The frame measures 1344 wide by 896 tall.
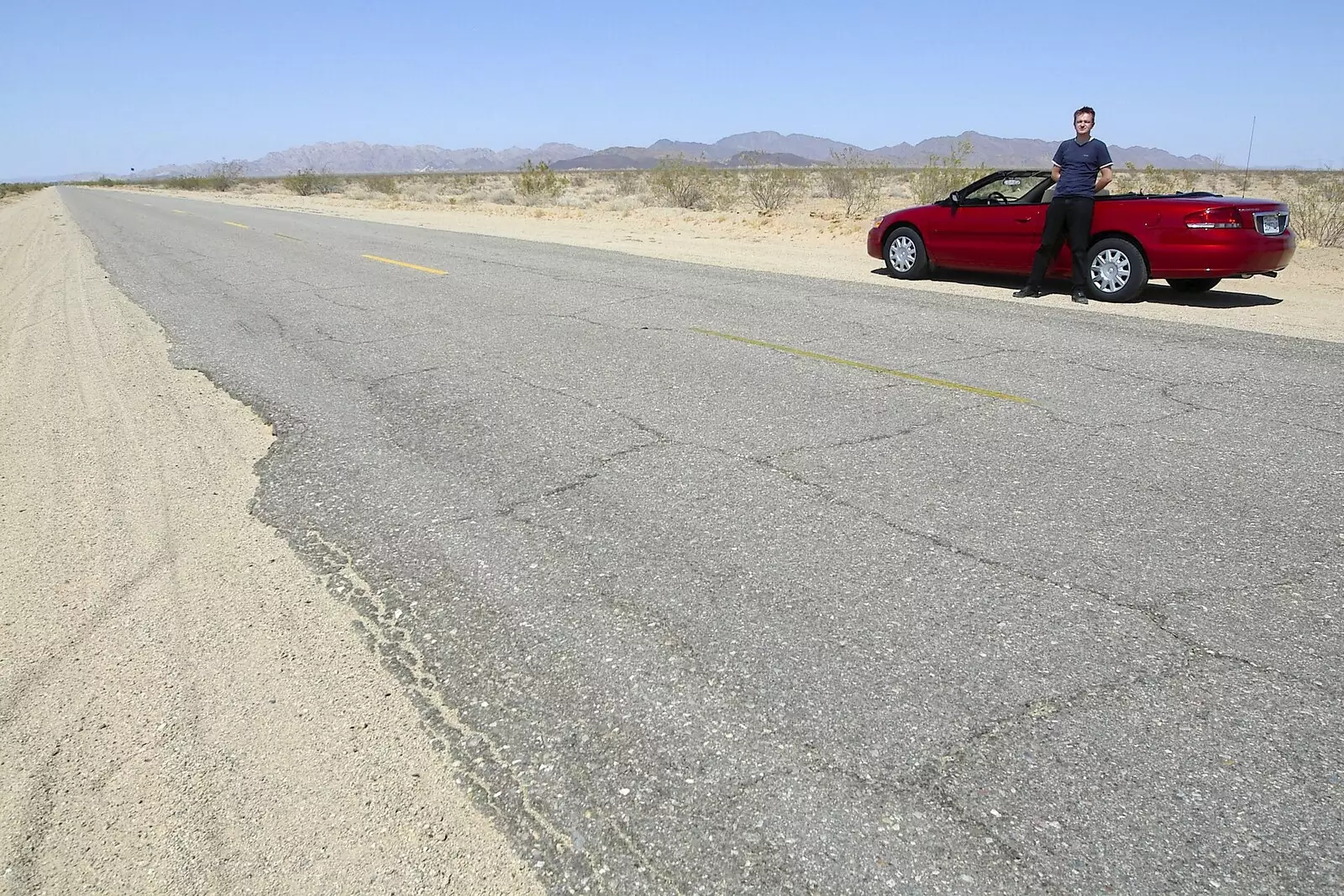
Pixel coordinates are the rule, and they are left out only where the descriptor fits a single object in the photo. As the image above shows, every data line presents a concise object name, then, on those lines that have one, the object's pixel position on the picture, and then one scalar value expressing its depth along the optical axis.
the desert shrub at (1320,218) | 17.83
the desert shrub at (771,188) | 32.69
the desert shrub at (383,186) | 59.81
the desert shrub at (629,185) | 52.41
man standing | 10.30
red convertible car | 9.92
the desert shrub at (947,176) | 24.28
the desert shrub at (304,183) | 68.50
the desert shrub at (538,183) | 44.88
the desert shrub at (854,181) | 31.03
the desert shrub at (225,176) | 90.25
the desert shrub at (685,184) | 36.66
